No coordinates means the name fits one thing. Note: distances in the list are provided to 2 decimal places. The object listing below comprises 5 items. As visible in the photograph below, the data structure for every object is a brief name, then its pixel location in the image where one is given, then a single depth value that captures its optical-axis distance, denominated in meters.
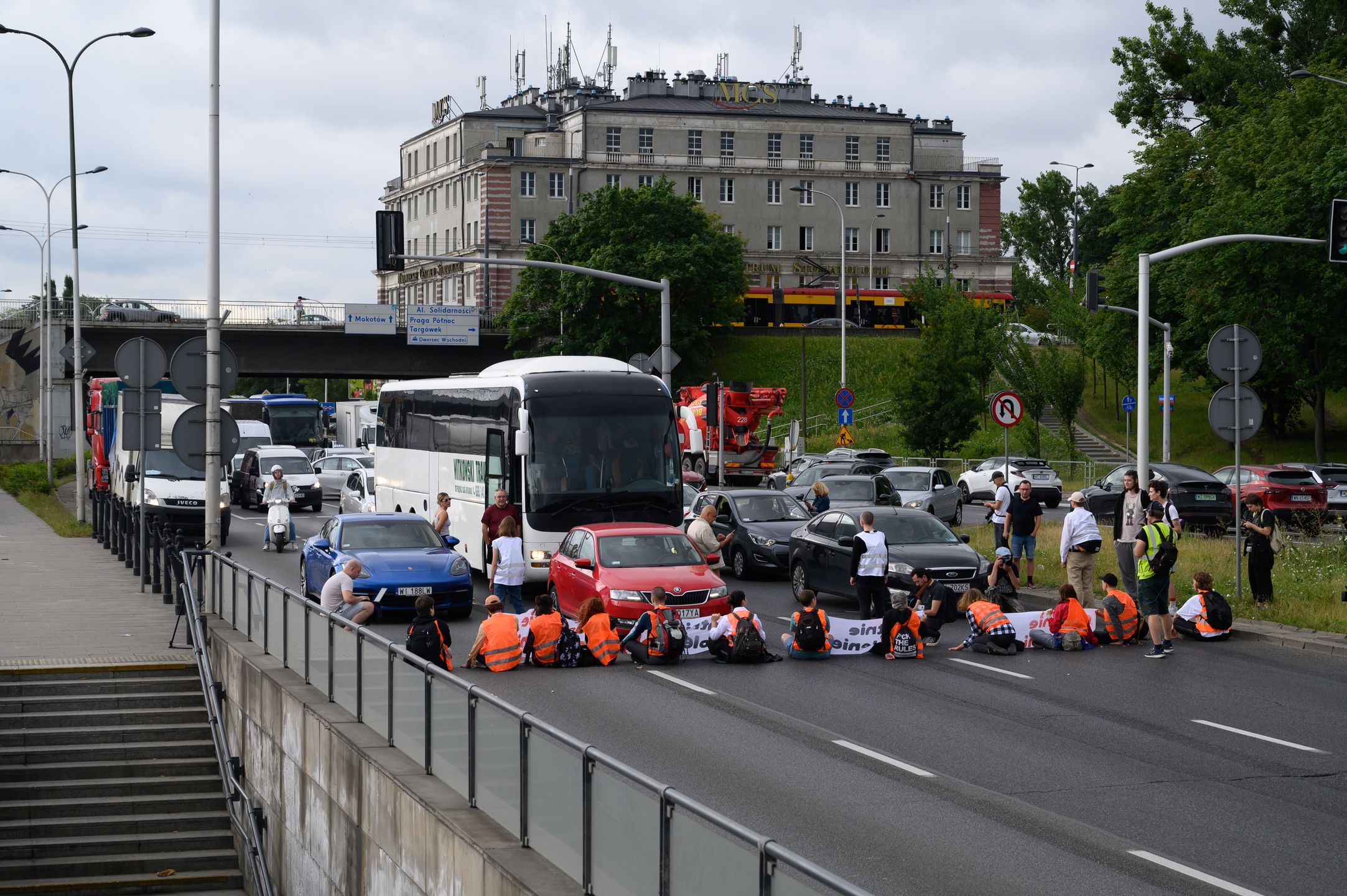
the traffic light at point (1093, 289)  33.88
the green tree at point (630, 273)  84.69
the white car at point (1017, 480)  47.03
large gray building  108.94
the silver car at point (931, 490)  38.97
